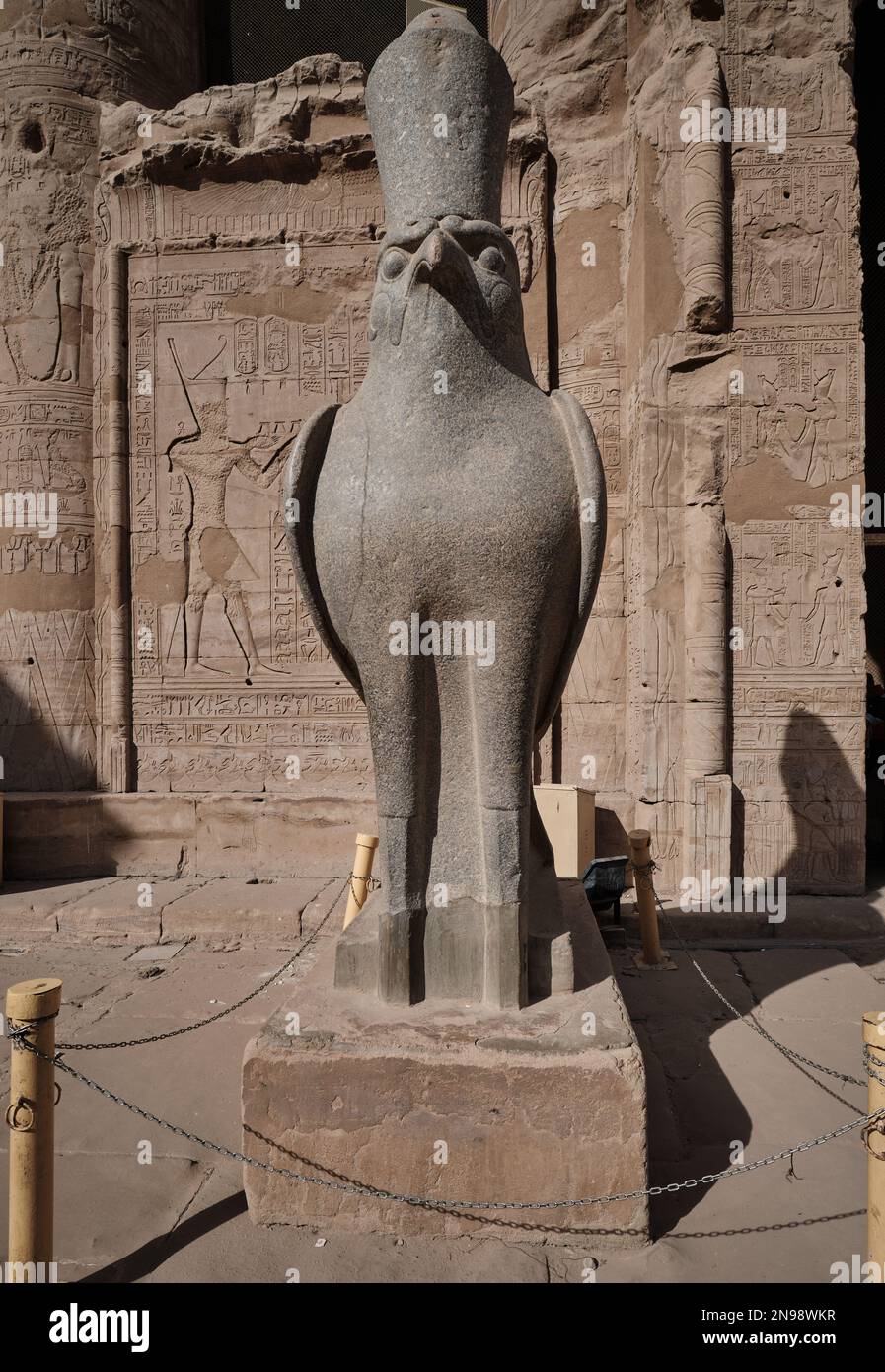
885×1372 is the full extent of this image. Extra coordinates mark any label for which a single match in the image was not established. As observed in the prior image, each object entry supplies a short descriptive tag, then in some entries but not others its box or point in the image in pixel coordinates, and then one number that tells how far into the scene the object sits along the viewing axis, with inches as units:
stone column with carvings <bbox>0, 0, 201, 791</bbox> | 282.8
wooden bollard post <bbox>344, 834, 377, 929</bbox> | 180.2
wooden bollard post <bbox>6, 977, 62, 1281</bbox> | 84.7
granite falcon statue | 102.8
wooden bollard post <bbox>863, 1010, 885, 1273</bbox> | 79.8
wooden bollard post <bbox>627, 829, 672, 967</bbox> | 183.2
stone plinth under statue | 95.3
